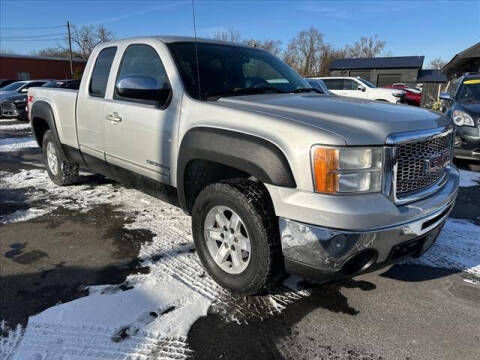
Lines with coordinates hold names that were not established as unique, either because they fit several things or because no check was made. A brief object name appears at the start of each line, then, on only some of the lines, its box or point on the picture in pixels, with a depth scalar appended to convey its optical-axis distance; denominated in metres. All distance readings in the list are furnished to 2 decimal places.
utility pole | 43.81
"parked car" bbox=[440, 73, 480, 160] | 6.60
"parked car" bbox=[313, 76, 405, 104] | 15.84
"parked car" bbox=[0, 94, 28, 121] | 15.05
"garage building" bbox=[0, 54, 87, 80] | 39.06
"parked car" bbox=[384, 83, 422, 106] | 22.42
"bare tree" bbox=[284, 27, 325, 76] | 63.97
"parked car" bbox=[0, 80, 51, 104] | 15.64
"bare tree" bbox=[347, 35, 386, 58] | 71.94
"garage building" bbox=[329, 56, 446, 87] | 40.00
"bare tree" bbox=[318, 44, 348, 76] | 60.03
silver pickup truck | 2.09
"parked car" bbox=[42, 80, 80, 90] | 15.21
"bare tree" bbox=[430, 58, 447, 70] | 88.88
